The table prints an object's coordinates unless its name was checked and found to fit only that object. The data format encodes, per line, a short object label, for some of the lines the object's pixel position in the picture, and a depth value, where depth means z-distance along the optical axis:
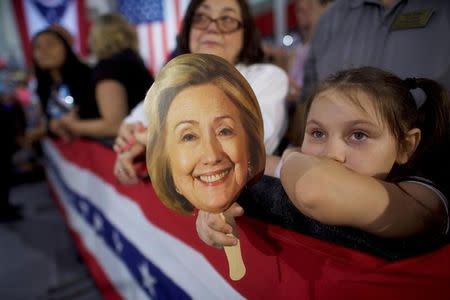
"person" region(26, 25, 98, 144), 2.57
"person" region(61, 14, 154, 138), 1.73
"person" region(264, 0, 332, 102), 2.26
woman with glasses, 0.85
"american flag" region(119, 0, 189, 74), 4.04
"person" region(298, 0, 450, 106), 1.04
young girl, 0.55
